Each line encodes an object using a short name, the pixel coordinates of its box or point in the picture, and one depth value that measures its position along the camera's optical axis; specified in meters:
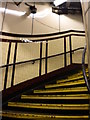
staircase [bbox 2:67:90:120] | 2.02
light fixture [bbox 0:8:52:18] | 4.74
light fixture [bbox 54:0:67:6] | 5.00
